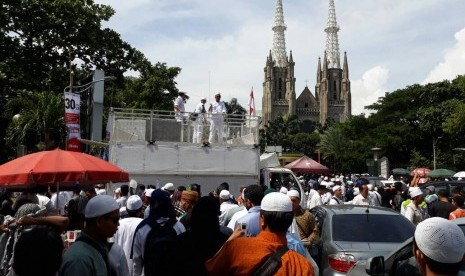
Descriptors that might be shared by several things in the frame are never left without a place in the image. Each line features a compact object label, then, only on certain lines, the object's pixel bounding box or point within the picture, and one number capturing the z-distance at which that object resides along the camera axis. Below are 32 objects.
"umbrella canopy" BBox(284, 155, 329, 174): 23.70
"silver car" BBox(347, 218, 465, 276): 4.82
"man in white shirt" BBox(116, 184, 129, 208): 11.26
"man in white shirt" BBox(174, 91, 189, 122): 18.41
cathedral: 139.88
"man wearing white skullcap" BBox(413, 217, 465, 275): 2.59
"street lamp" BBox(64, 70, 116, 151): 19.69
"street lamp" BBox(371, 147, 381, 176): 34.77
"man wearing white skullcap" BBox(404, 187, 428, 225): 11.30
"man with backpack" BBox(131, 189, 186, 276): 4.96
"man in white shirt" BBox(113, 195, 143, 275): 6.47
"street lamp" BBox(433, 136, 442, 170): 55.47
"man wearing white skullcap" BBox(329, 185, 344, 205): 13.31
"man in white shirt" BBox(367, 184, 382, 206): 14.83
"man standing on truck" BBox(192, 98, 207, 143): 17.78
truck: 16.36
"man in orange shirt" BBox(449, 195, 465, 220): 9.08
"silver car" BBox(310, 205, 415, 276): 7.44
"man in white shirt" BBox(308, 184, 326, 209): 13.76
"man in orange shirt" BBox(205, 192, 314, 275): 3.29
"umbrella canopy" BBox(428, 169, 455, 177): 24.77
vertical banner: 16.16
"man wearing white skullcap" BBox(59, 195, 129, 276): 3.56
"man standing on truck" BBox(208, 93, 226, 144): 17.97
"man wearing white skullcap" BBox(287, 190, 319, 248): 7.98
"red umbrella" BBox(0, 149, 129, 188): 7.09
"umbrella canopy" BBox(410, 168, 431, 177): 26.46
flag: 27.16
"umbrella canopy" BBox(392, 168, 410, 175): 35.47
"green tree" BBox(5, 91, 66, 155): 23.00
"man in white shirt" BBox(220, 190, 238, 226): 8.74
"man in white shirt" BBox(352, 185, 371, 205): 12.99
